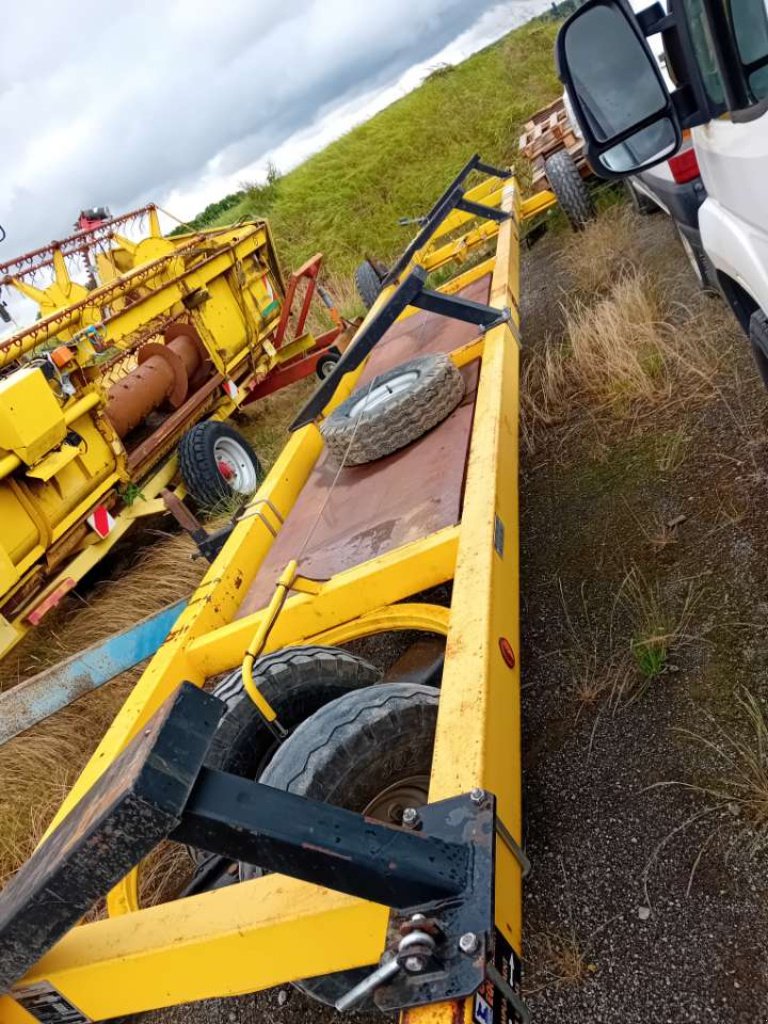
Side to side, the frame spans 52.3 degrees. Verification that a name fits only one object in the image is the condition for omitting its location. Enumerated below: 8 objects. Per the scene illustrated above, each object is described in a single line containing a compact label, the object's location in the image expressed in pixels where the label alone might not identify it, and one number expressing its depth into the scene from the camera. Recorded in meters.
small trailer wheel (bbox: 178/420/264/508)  5.51
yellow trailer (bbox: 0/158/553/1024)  1.04
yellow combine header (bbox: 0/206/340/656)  4.37
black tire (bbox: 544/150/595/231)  6.50
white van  1.74
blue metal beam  3.30
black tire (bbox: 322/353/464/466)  3.26
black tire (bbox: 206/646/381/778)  2.30
